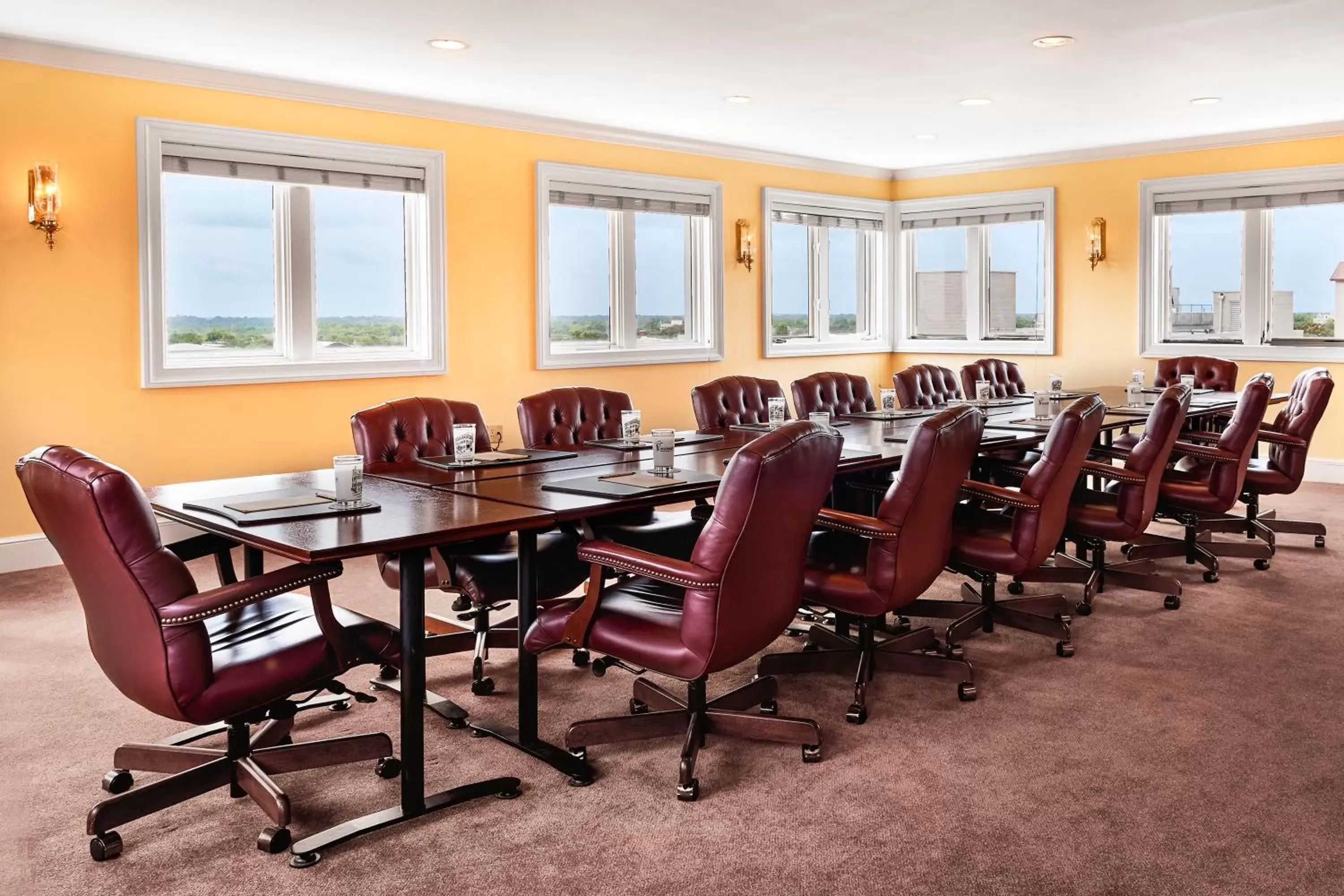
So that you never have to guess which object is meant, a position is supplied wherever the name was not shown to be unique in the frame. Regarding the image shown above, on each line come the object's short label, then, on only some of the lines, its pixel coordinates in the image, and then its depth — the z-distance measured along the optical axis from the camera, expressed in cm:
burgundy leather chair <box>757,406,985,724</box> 323
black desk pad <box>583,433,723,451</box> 429
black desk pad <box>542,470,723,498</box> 313
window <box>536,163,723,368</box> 756
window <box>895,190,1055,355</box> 936
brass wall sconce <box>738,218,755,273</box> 866
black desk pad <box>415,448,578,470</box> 377
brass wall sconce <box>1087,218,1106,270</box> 888
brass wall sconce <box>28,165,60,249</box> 527
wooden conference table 257
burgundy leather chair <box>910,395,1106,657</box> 377
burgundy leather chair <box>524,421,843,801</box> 269
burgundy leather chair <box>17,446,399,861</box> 234
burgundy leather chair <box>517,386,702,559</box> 398
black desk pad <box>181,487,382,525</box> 275
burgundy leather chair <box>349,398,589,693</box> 350
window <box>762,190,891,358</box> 916
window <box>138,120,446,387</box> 583
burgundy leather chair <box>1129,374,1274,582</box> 499
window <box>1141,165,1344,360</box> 816
